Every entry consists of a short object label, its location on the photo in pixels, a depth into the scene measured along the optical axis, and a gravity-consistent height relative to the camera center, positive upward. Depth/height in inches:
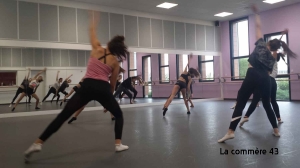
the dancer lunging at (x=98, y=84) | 102.8 +0.2
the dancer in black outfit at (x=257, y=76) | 122.6 +2.7
